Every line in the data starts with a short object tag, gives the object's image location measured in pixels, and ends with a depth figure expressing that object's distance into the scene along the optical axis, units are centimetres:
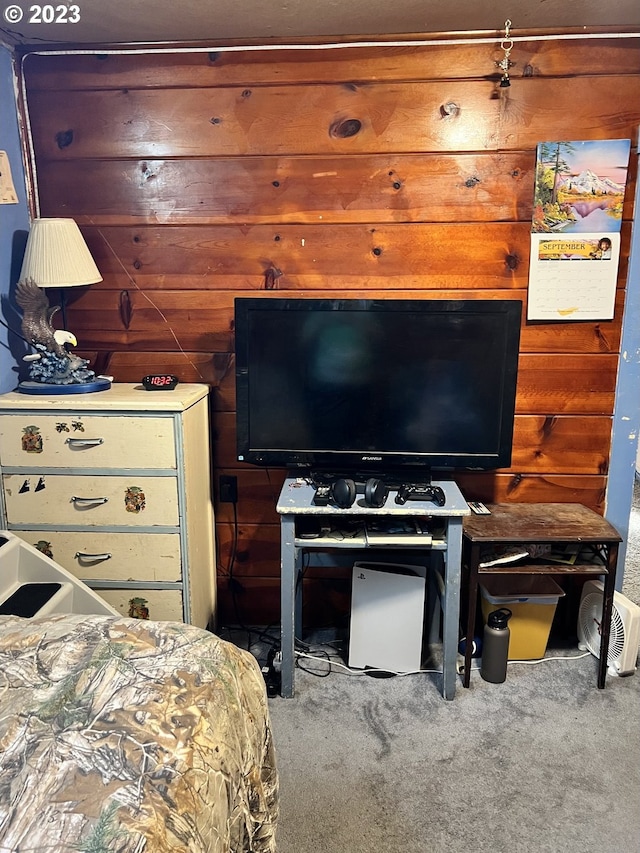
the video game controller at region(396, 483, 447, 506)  201
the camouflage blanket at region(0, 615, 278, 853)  81
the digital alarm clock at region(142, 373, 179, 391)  218
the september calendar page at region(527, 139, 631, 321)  213
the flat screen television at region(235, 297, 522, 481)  208
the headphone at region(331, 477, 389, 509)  197
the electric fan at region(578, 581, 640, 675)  218
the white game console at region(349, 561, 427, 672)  217
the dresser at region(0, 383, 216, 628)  200
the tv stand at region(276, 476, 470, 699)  197
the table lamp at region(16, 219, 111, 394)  209
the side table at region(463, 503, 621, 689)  205
